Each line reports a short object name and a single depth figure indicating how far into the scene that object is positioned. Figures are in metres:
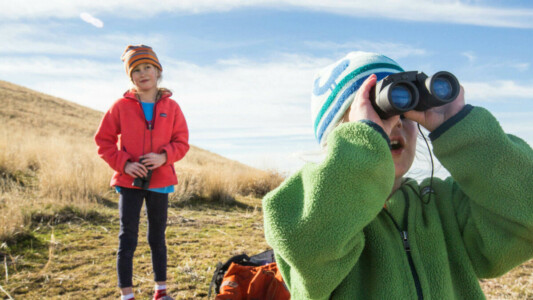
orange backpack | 2.47
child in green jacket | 1.17
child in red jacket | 3.19
